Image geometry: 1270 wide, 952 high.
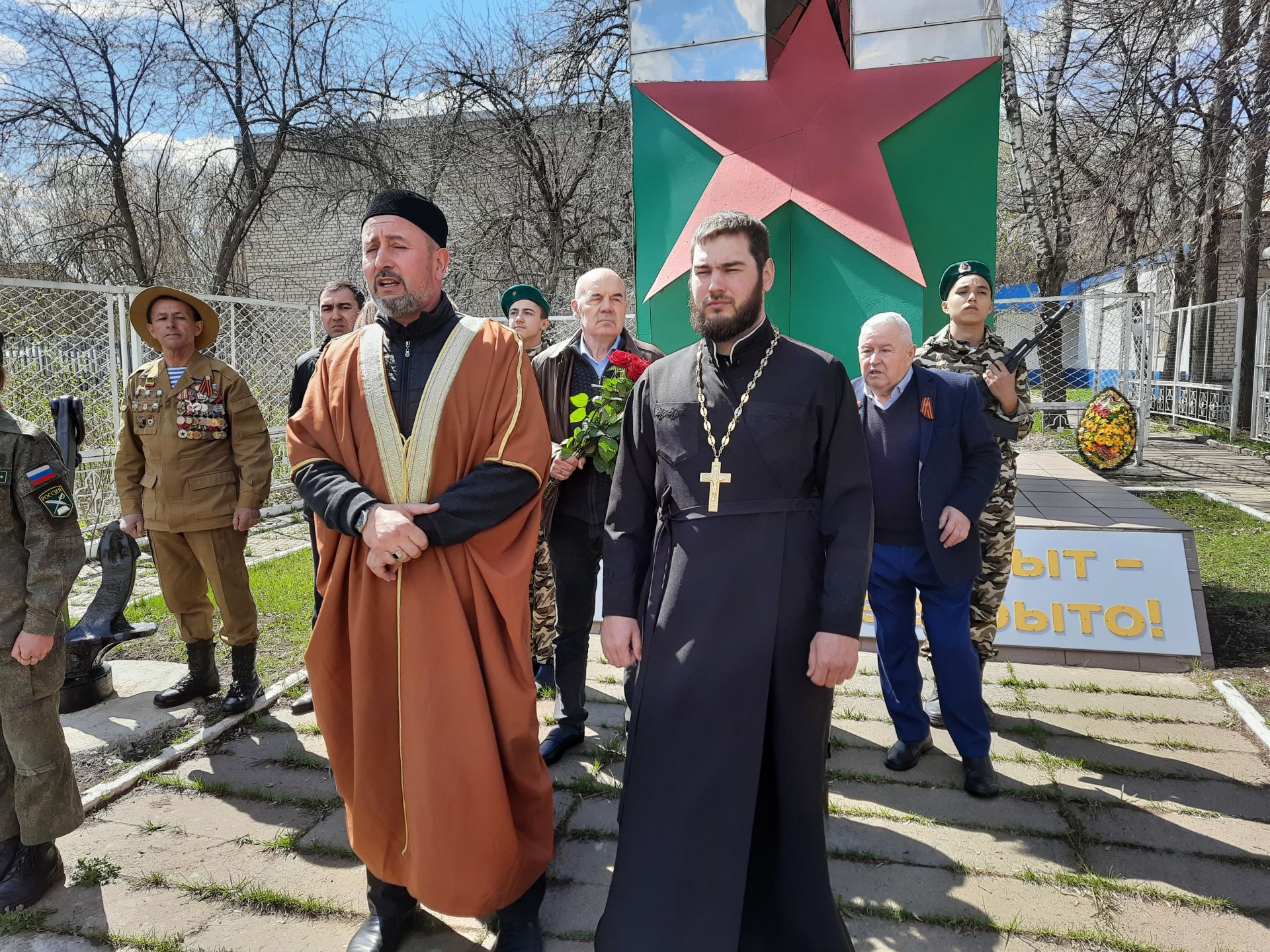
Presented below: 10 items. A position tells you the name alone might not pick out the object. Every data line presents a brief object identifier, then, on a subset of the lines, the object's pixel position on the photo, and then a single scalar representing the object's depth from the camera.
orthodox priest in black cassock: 2.10
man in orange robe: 2.25
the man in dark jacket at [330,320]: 4.15
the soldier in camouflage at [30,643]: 2.61
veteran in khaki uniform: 4.04
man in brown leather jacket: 3.57
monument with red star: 5.16
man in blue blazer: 3.24
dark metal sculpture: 4.23
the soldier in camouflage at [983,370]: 3.71
